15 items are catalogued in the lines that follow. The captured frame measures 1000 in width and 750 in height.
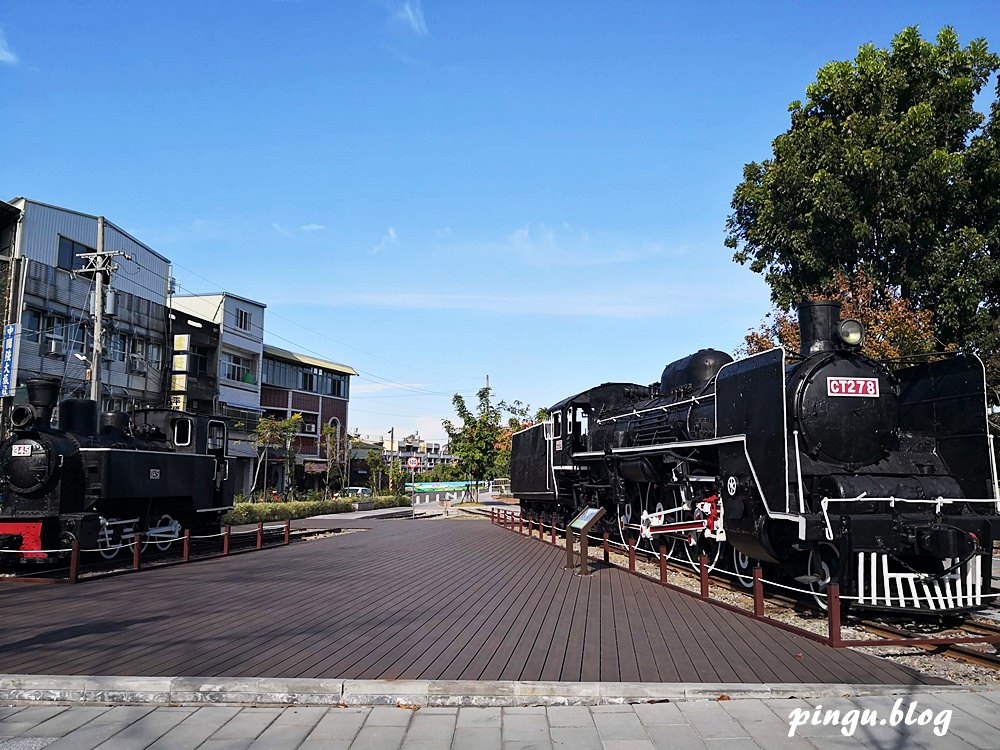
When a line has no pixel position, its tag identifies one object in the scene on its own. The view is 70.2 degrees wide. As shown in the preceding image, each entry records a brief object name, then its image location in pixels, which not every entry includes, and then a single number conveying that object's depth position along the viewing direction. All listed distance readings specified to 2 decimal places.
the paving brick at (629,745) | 3.95
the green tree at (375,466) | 50.62
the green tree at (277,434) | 34.03
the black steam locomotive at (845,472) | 7.10
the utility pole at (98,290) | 15.51
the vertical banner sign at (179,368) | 32.25
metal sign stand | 10.45
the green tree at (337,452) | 42.00
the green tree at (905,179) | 18.34
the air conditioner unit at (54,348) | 24.48
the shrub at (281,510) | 22.73
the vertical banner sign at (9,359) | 19.16
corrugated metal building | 23.78
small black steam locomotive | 10.73
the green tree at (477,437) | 38.06
